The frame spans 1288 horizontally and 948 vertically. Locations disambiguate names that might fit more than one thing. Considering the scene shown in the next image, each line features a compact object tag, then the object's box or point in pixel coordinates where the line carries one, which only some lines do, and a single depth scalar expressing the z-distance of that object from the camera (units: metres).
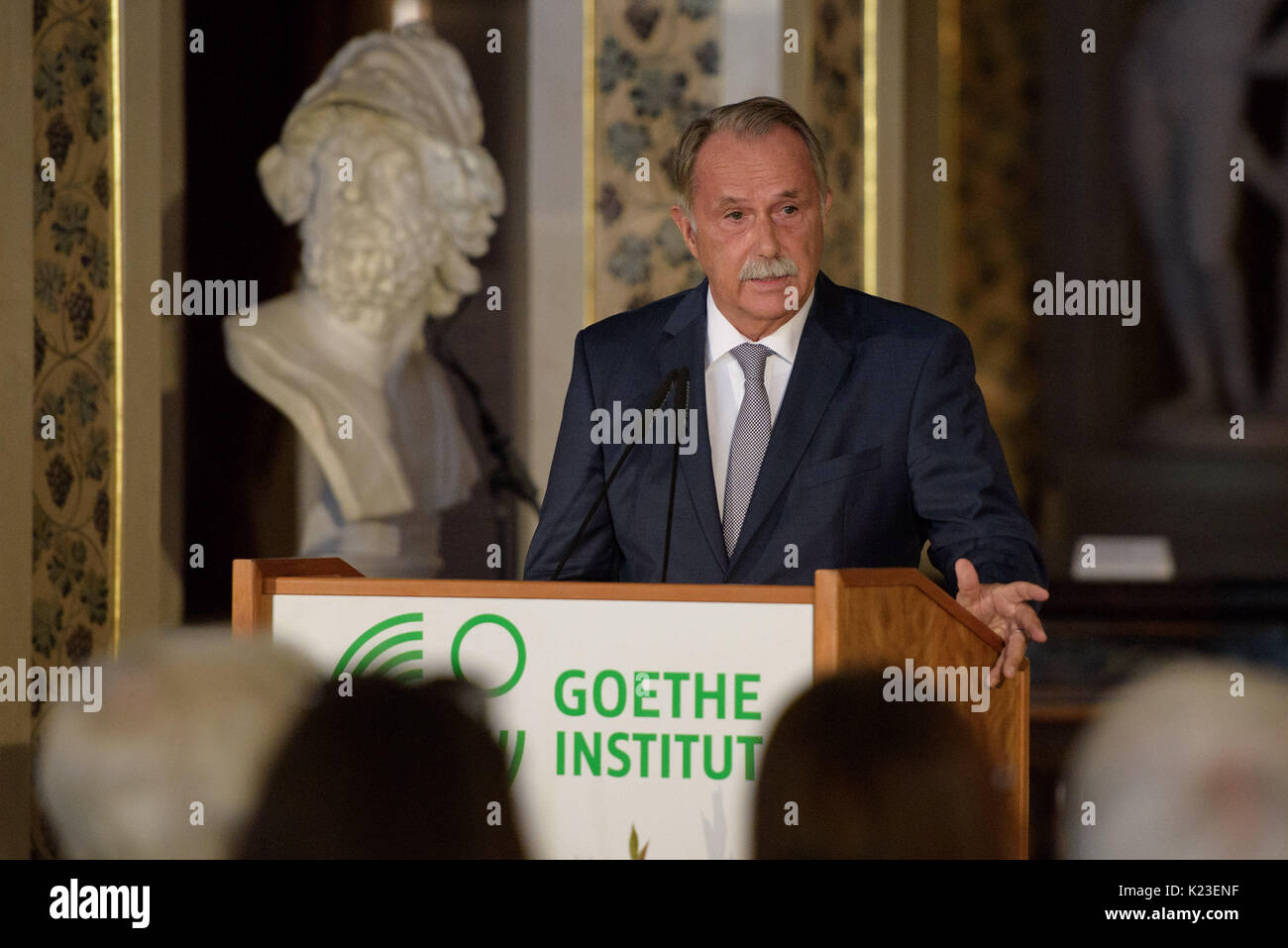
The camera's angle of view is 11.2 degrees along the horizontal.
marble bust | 8.61
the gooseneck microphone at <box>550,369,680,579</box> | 6.92
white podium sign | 6.65
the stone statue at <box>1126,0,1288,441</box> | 10.31
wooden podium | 6.64
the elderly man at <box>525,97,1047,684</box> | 7.01
